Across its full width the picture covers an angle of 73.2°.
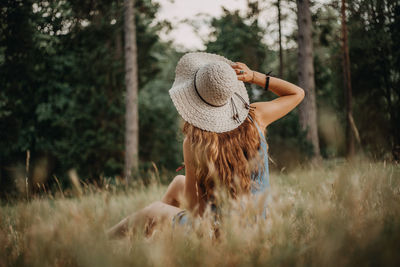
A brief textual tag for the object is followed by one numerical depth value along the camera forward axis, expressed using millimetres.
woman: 1840
